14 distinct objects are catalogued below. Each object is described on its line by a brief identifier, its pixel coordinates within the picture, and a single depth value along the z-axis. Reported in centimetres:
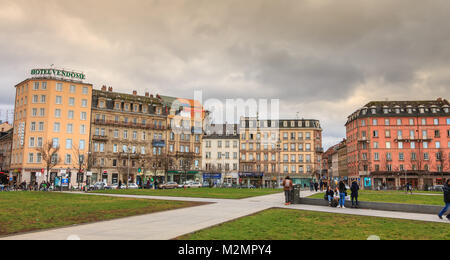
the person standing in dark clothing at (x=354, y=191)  2015
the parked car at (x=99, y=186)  5541
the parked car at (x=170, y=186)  5663
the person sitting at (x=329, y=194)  2103
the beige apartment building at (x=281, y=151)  9131
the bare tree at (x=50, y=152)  5381
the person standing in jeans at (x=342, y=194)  2081
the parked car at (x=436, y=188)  5743
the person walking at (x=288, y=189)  2238
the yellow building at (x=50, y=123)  6669
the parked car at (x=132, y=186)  6025
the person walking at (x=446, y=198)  1517
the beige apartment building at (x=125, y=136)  7362
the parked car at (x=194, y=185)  7166
